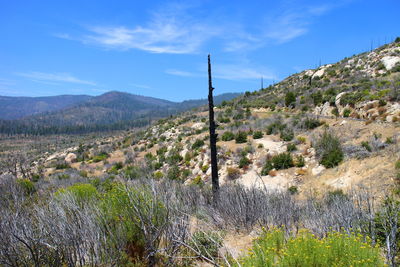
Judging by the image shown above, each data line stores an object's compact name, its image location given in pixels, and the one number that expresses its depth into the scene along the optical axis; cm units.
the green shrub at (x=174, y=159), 2322
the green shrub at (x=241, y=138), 2207
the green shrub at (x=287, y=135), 1986
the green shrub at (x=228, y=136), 2369
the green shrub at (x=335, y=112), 2390
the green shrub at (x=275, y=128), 2255
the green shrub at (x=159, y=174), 1970
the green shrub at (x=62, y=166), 3021
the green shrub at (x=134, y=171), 1952
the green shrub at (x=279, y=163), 1664
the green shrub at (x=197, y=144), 2422
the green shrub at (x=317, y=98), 2842
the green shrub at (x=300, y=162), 1623
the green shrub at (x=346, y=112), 2227
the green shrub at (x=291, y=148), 1802
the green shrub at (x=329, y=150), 1480
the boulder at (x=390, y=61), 3038
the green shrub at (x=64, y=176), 2117
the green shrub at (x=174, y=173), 2015
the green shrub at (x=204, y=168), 1969
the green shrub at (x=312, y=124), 2117
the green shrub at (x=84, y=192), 892
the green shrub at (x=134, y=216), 520
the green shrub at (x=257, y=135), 2222
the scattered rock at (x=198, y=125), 3247
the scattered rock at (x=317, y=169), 1499
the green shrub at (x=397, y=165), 1149
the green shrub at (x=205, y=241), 564
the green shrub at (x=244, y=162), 1865
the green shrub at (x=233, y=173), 1770
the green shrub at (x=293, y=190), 1381
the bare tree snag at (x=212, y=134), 1147
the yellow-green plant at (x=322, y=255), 315
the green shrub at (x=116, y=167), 2487
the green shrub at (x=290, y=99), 3278
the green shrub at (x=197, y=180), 1792
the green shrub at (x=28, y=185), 1418
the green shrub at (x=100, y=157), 3152
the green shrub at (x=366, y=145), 1410
